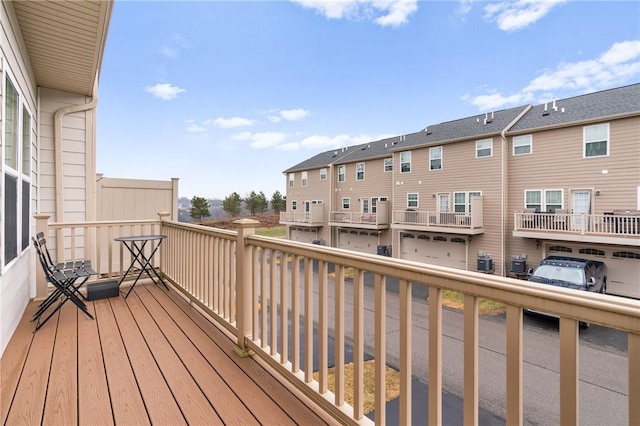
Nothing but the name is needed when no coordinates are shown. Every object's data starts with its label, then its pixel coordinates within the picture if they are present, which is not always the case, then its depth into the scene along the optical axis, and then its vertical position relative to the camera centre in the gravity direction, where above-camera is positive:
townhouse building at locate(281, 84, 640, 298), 9.19 +0.83
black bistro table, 3.51 -0.32
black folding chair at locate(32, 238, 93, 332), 2.77 -0.65
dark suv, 7.39 -1.55
